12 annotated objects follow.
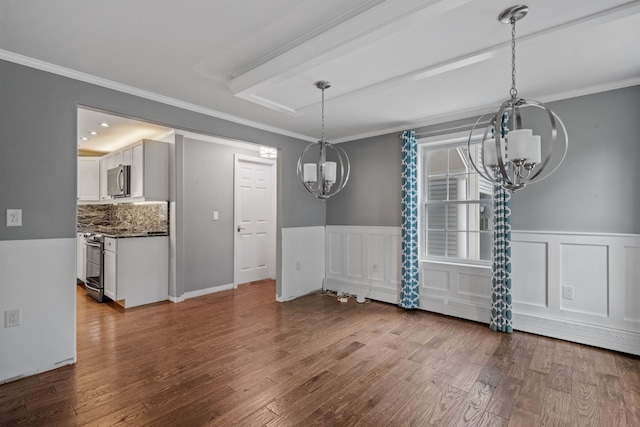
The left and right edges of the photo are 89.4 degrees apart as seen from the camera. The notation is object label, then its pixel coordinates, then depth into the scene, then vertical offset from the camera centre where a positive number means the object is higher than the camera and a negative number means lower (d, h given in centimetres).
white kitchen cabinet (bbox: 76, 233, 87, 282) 543 -74
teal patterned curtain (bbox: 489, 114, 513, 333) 350 -51
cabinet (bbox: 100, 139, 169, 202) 465 +66
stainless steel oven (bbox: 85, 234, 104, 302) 468 -78
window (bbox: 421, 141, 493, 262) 398 +11
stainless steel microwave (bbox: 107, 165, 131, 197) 490 +53
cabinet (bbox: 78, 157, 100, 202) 609 +67
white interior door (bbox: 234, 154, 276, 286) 570 -7
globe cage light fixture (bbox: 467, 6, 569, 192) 168 +38
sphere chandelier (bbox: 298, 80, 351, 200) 299 +41
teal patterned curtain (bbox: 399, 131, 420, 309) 426 -1
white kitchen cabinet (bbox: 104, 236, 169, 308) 433 -76
